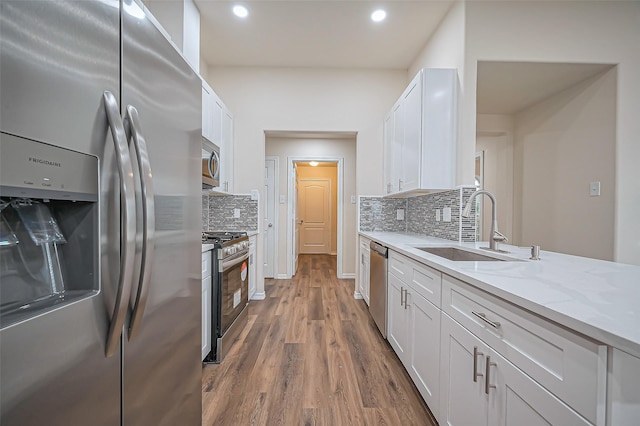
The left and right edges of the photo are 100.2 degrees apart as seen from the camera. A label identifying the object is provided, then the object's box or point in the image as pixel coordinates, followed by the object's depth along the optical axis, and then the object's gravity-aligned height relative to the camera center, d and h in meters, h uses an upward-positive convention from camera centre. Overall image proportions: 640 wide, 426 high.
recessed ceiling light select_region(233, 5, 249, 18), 2.52 +1.89
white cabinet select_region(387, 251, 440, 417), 1.42 -0.74
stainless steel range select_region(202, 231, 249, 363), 2.10 -0.70
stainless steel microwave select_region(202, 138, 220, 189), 2.07 +0.35
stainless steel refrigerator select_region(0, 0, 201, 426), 0.46 -0.02
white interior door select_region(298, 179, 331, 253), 7.68 -0.14
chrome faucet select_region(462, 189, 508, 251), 1.76 -0.14
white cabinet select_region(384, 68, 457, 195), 2.30 +0.70
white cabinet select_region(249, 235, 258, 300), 3.24 -0.75
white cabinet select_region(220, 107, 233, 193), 3.13 +0.70
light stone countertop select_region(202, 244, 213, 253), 1.92 -0.28
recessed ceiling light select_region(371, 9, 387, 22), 2.53 +1.87
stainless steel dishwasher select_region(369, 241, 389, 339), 2.38 -0.74
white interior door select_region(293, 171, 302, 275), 4.95 -0.50
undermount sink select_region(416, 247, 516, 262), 1.99 -0.33
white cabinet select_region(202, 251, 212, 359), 1.97 -0.71
